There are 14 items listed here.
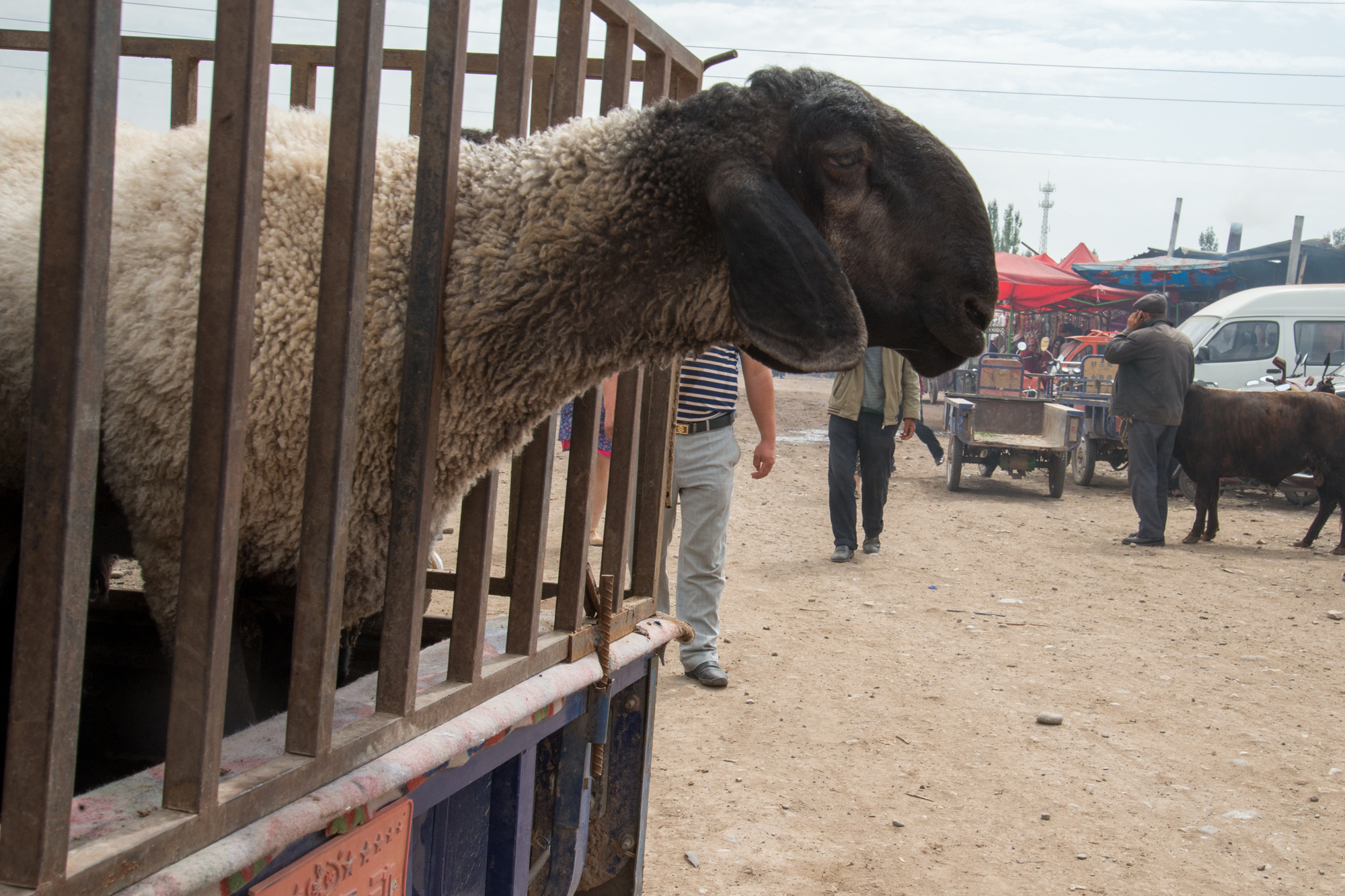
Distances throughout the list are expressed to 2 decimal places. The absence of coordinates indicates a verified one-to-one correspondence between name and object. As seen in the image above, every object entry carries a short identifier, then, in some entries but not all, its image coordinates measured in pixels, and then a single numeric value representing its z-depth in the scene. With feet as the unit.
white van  46.60
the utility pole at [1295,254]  89.66
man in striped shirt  15.35
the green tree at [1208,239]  233.96
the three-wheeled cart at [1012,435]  38.88
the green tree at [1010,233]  217.97
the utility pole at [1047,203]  236.63
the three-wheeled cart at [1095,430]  42.11
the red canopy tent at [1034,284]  67.62
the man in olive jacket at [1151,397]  31.14
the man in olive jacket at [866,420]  26.48
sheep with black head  5.76
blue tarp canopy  83.30
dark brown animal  32.27
